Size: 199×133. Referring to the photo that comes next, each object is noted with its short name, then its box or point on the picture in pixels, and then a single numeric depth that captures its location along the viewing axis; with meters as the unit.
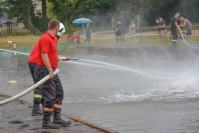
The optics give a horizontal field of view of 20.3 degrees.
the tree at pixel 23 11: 60.75
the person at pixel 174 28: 27.11
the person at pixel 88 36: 37.52
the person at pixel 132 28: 37.72
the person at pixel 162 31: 31.83
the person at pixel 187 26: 29.72
